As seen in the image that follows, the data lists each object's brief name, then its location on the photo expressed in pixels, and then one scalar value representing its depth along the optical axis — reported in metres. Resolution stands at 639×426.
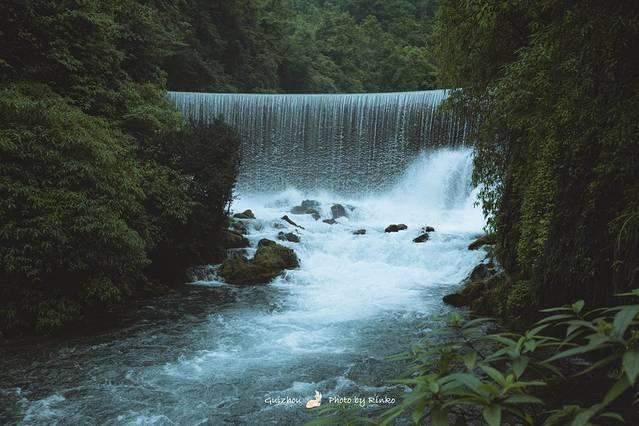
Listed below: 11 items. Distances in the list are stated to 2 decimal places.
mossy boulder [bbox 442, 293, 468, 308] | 9.48
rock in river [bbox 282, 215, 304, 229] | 16.55
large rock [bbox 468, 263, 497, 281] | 10.45
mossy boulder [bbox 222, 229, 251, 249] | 13.42
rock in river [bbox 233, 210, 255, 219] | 16.70
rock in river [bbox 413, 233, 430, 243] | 14.23
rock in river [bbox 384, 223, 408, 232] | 15.92
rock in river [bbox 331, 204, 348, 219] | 19.38
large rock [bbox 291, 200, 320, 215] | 19.70
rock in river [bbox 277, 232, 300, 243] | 14.74
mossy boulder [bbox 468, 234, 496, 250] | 12.60
